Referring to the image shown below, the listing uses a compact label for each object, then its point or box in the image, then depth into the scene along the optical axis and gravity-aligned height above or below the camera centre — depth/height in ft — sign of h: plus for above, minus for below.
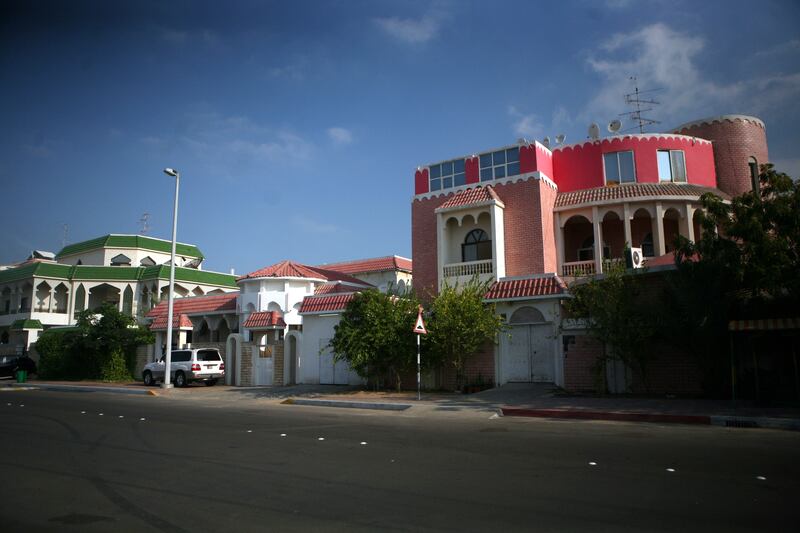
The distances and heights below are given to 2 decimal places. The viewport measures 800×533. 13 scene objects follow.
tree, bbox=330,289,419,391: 70.95 +1.97
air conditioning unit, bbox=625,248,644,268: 66.33 +10.20
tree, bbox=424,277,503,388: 67.36 +2.83
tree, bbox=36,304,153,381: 111.96 +1.36
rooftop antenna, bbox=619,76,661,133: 91.91 +36.03
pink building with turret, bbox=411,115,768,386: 80.79 +21.01
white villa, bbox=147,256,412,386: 86.22 +4.80
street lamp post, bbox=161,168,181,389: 86.58 +10.56
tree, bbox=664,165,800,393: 48.06 +6.17
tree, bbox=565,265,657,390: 55.67 +2.62
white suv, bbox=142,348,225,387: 92.79 -2.40
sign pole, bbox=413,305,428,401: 61.93 +2.38
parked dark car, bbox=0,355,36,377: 126.82 -2.32
